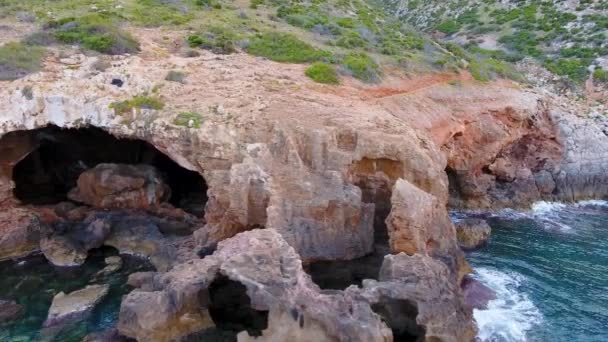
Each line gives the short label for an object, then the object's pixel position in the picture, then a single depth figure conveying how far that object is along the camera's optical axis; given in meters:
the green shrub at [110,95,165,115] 24.81
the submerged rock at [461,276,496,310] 21.59
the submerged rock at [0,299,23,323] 20.06
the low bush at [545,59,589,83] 49.12
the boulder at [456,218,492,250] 28.09
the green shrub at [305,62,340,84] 29.17
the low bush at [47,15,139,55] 29.03
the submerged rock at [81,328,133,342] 18.25
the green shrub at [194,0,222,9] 39.66
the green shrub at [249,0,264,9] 42.22
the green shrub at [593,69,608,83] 47.72
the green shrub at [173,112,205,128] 24.02
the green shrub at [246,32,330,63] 31.75
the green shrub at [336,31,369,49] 36.39
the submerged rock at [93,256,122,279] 23.71
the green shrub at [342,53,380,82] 30.98
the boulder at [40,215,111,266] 24.58
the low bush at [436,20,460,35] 65.88
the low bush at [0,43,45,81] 25.53
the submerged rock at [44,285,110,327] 20.00
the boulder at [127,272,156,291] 21.92
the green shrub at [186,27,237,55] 31.38
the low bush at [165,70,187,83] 26.94
